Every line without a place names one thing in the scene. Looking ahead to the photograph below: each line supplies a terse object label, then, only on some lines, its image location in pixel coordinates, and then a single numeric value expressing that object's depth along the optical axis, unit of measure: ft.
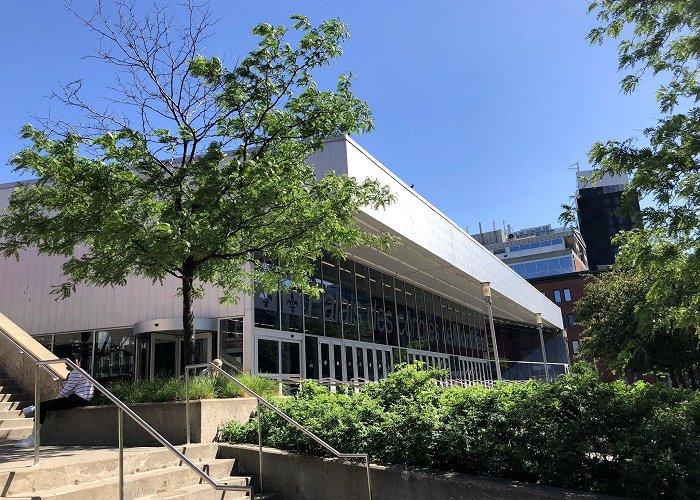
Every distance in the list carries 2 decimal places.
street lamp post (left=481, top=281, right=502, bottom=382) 63.57
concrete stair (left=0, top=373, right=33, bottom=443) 30.42
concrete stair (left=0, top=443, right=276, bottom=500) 18.24
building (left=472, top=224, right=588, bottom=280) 337.52
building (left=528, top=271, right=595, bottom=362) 264.93
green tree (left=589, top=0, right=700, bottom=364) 26.21
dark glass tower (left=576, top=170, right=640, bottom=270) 386.32
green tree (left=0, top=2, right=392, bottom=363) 27.99
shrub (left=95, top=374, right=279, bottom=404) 30.40
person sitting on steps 29.20
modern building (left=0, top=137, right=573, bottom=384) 55.42
